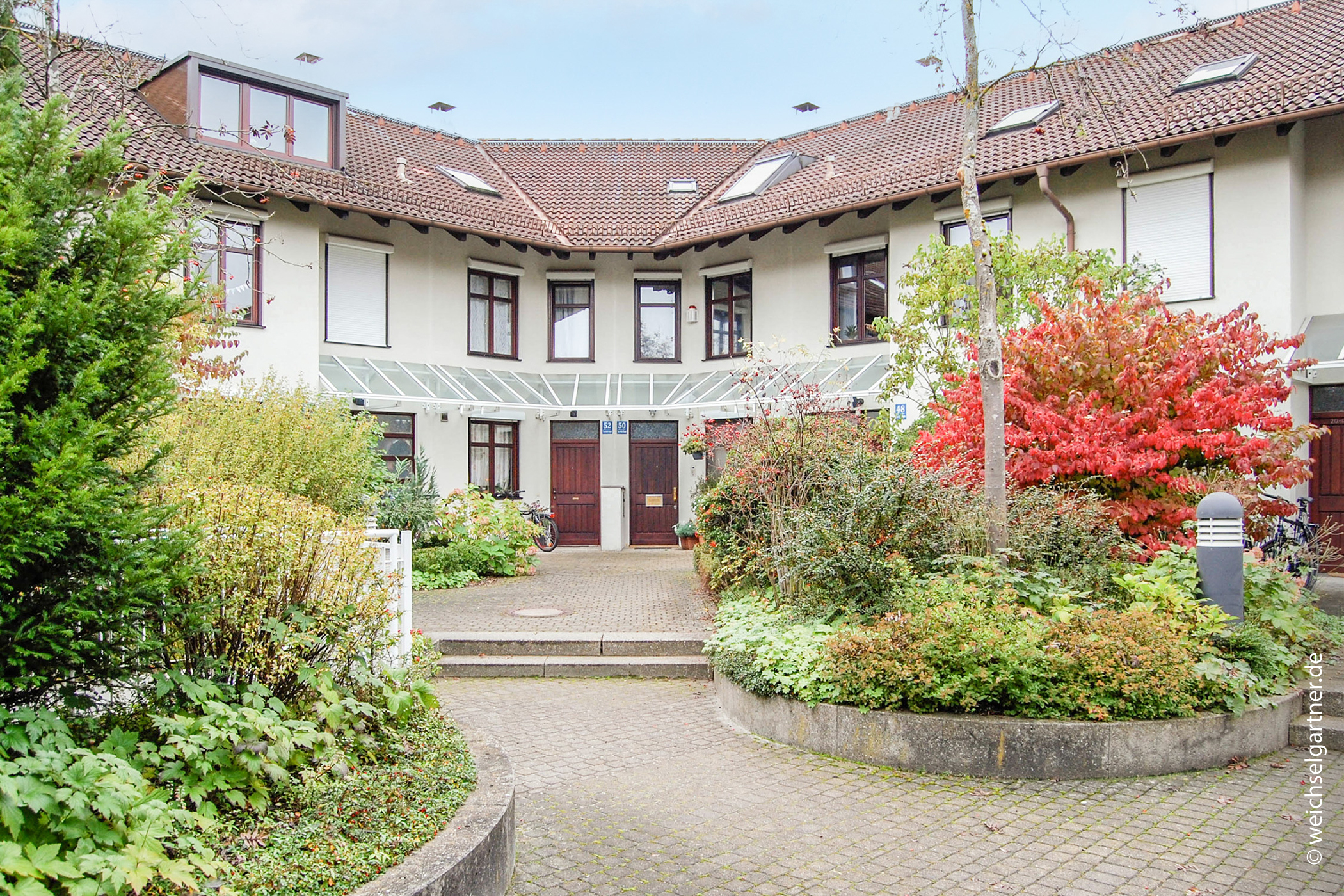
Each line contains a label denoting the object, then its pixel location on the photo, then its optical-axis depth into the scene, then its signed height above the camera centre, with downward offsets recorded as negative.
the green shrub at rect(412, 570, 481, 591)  13.01 -1.64
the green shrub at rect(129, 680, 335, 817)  3.46 -1.10
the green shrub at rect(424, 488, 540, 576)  13.99 -1.16
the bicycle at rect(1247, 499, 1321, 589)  7.89 -0.92
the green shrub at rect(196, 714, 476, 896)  3.24 -1.39
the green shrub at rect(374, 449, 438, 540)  13.73 -0.62
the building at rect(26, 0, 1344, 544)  13.55 +4.16
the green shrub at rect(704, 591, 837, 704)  6.22 -1.36
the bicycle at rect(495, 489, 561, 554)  19.38 -1.25
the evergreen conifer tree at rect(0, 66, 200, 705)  3.01 +0.22
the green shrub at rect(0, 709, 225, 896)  2.66 -1.09
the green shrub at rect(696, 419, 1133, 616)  7.11 -0.59
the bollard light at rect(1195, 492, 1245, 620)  6.49 -0.64
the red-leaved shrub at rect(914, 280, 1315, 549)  8.09 +0.41
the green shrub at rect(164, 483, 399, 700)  4.09 -0.59
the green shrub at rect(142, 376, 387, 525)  8.87 +0.22
